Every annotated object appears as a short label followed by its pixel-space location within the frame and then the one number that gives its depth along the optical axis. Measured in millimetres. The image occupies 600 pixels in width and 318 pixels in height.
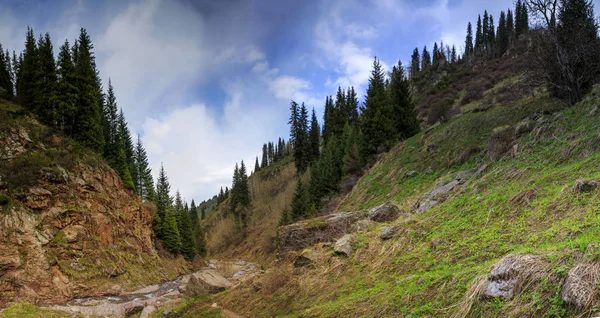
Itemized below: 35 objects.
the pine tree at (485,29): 96600
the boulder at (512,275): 3660
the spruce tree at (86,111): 31906
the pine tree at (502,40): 76475
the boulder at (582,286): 2904
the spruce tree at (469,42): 104188
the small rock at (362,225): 10326
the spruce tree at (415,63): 109750
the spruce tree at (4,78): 40625
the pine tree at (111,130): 37334
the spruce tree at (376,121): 29875
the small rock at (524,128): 13031
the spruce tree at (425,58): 108562
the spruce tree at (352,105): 73394
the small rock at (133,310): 14898
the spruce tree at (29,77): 31391
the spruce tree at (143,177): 47462
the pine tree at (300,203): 37728
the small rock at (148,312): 12588
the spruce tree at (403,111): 31797
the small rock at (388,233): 8672
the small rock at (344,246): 8820
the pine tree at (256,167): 110050
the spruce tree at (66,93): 30500
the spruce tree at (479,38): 97750
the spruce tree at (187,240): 47912
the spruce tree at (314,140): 66625
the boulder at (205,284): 12648
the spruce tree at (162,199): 45656
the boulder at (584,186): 5675
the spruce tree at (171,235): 43278
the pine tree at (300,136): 67062
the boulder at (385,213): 11328
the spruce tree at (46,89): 30047
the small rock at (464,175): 12677
